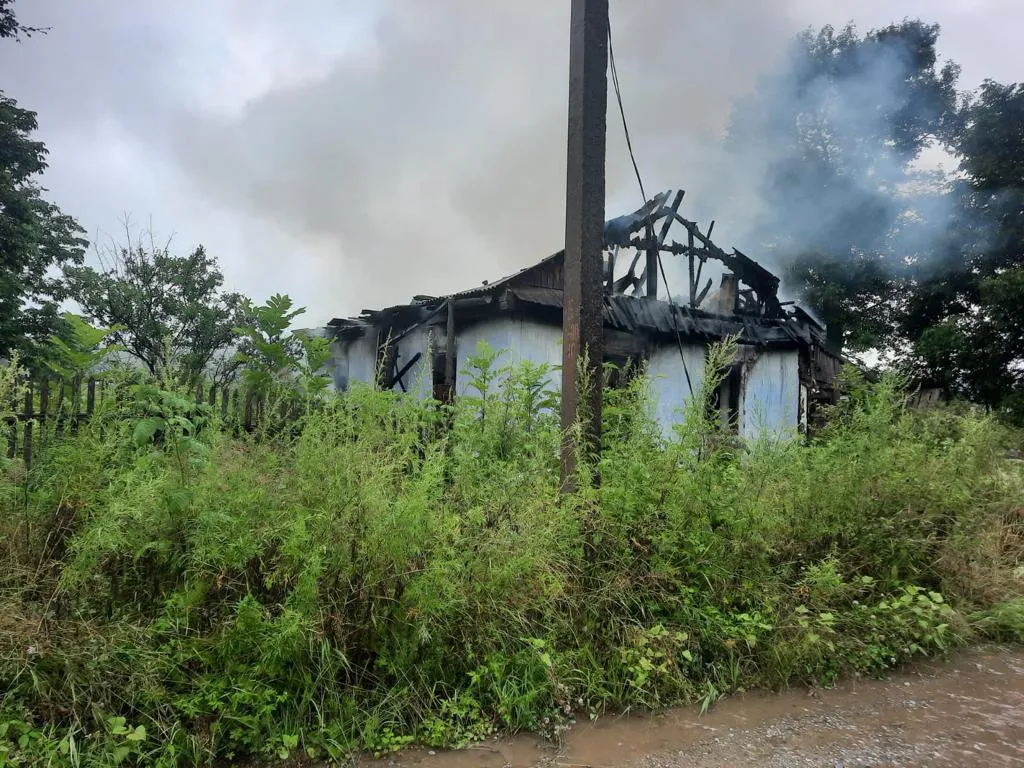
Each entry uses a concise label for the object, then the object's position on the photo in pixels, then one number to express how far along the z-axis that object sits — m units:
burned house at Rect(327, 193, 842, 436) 10.40
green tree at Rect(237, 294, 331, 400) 5.95
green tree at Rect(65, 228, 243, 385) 17.00
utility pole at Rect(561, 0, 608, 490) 4.26
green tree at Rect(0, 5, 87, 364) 13.02
